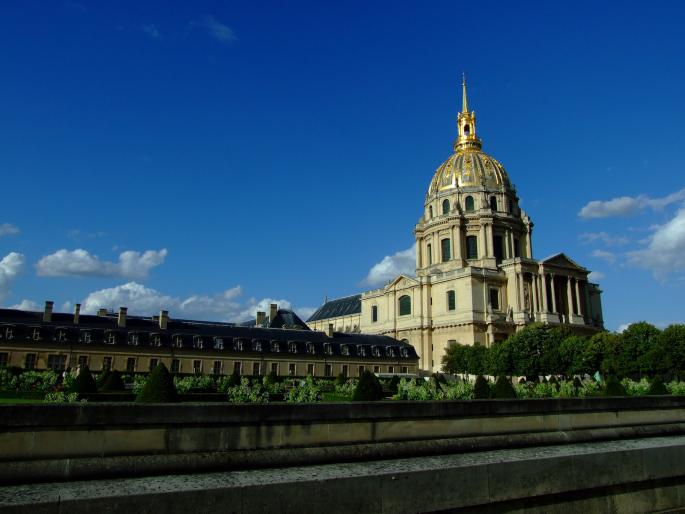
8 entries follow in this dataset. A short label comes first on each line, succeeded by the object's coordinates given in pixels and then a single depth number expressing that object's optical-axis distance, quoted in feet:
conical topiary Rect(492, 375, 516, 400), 91.66
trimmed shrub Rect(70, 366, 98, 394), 94.17
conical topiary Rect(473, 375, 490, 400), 96.12
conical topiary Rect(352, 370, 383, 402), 86.33
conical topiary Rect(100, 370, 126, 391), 105.22
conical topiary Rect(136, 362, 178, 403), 72.18
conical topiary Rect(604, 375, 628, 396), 87.61
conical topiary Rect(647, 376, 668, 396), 95.65
